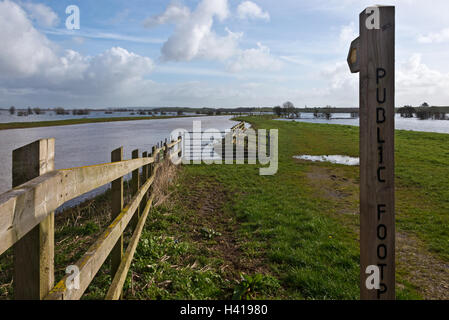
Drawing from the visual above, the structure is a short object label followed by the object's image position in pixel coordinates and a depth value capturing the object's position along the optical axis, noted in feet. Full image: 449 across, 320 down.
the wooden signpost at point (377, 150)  7.16
